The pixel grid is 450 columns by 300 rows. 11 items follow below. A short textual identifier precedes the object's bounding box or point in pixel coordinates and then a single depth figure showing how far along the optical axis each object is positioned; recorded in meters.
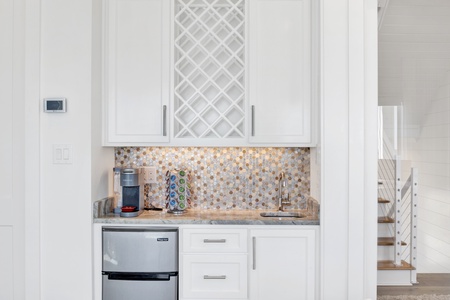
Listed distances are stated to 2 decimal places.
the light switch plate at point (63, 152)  2.37
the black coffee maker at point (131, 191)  2.52
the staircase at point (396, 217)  2.65
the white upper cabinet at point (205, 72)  2.51
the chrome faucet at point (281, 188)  2.71
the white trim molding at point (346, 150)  2.29
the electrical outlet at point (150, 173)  2.87
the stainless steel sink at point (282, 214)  2.58
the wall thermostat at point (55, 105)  2.34
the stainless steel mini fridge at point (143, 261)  2.35
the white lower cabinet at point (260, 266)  2.35
